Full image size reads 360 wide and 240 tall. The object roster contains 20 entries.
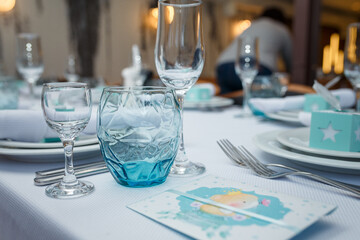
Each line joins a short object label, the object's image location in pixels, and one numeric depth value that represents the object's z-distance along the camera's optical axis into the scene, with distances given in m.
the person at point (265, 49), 3.00
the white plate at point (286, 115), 1.03
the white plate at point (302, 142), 0.58
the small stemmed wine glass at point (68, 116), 0.48
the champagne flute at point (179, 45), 0.63
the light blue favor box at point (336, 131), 0.61
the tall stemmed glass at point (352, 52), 1.09
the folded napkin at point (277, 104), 1.16
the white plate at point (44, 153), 0.58
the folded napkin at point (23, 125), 0.63
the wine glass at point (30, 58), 1.66
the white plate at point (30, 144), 0.62
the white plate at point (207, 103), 1.44
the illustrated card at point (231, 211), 0.35
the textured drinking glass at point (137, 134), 0.50
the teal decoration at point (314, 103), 1.08
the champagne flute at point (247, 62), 1.39
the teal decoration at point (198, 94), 1.54
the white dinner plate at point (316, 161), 0.54
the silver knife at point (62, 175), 0.52
